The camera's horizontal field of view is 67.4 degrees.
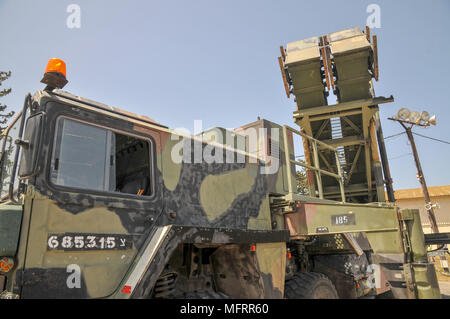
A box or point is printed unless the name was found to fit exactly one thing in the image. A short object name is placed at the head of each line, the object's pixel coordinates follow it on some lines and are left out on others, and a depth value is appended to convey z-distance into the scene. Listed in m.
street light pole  14.76
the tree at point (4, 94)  13.55
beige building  21.86
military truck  2.23
